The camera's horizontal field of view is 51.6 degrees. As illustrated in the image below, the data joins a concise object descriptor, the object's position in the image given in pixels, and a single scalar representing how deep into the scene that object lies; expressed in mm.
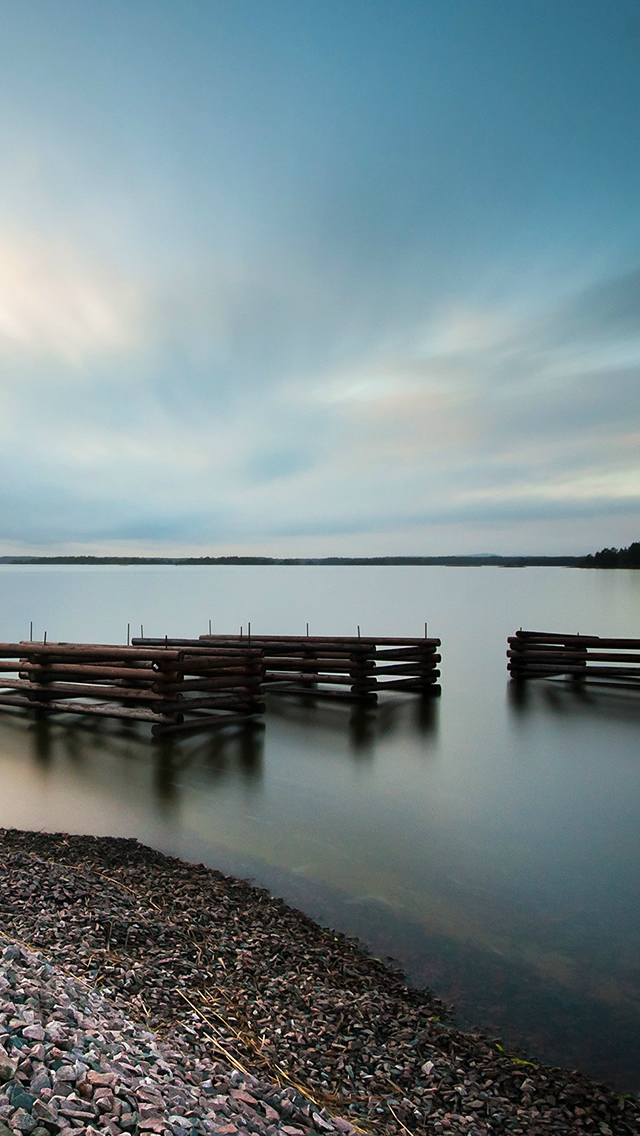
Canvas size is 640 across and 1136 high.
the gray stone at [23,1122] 2469
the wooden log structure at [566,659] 19688
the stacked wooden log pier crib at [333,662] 16578
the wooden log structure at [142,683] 12703
